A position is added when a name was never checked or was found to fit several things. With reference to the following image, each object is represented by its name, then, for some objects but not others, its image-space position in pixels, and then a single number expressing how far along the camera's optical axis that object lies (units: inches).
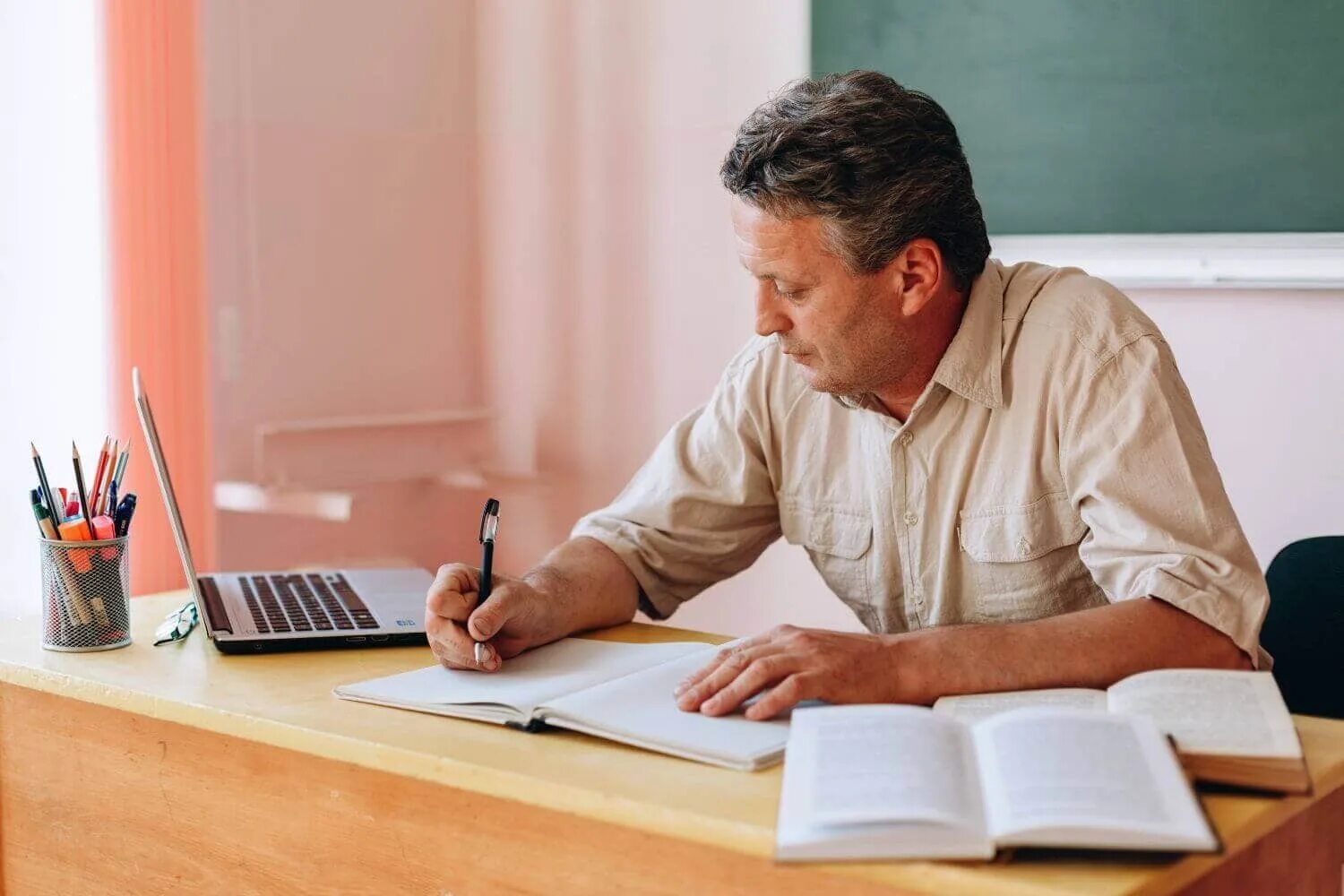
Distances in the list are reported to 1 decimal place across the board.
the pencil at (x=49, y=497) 60.1
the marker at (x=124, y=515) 61.4
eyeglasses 62.6
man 54.7
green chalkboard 85.4
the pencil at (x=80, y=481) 60.5
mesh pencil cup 59.9
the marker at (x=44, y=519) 59.3
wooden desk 40.1
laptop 61.0
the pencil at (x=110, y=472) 61.7
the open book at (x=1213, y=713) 40.7
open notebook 45.8
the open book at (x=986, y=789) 35.2
